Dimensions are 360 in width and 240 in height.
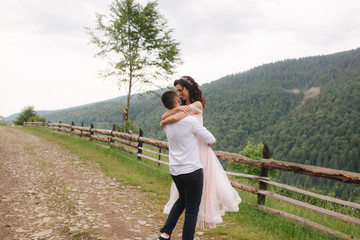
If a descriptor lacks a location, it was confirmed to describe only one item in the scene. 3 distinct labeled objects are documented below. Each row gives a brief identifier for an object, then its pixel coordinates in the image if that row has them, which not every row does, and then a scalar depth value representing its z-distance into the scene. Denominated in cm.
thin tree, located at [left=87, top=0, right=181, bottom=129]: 1588
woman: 279
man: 257
